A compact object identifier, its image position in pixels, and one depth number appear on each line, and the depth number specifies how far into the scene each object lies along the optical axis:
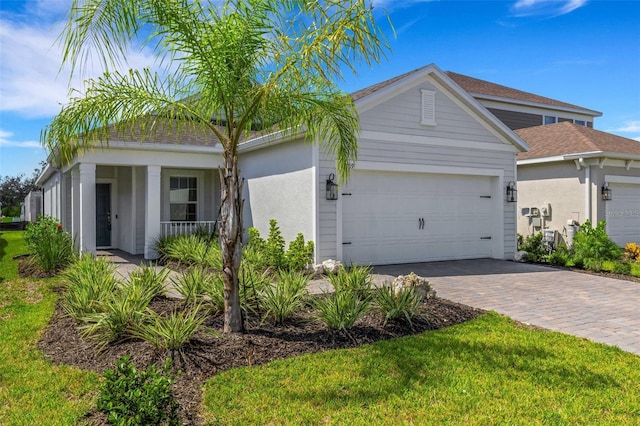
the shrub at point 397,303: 5.87
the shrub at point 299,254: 9.81
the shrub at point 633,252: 12.64
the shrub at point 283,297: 5.79
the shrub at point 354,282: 6.38
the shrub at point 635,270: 9.96
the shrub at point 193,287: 6.48
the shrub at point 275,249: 10.02
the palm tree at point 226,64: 4.85
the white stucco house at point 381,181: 10.47
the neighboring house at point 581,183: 14.20
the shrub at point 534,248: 12.43
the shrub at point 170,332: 4.63
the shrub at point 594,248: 11.23
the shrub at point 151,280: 6.71
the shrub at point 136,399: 3.04
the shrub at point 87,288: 5.88
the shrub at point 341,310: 5.46
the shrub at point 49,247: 10.02
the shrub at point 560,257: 11.66
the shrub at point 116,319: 5.08
